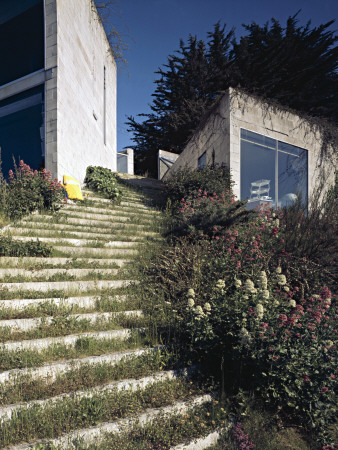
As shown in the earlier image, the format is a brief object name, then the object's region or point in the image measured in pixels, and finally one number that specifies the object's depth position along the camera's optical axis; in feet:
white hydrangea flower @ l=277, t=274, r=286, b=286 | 11.06
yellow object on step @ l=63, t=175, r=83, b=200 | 26.89
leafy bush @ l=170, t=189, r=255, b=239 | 19.47
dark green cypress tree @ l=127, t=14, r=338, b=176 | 50.37
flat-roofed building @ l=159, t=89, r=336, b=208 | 29.76
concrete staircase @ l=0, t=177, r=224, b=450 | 7.36
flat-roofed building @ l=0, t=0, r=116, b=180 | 27.04
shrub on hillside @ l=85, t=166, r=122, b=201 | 31.65
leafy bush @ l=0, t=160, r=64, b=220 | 19.62
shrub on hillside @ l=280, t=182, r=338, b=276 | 16.29
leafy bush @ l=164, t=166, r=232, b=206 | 26.81
